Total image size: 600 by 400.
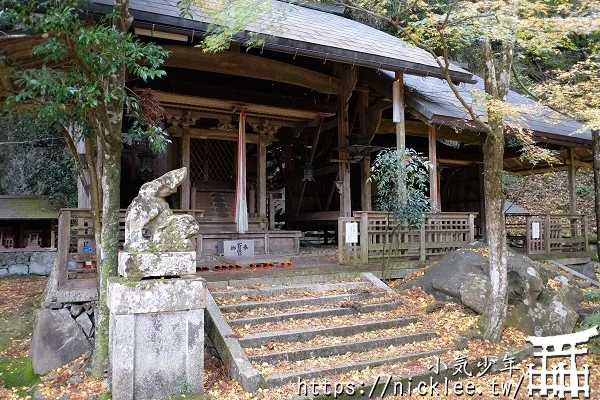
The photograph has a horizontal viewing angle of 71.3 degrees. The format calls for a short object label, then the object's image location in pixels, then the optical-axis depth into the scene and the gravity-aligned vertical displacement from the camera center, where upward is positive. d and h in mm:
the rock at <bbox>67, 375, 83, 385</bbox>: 5058 -1988
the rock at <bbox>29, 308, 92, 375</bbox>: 5684 -1734
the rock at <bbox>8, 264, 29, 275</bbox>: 11883 -1470
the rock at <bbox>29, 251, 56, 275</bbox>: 12086 -1313
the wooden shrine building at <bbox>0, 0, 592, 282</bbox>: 8453 +2552
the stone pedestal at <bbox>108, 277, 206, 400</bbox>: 4258 -1272
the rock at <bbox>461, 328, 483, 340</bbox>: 6039 -1782
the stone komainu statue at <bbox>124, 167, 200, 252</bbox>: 4535 -74
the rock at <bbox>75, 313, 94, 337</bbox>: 6035 -1542
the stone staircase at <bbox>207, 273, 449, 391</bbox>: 4832 -1564
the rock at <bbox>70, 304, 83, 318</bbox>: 6171 -1377
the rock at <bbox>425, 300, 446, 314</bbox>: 6831 -1544
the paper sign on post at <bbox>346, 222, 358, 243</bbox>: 8211 -365
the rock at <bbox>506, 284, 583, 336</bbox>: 6590 -1706
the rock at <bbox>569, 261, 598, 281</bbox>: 11227 -1591
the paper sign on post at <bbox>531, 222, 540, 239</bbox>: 10930 -492
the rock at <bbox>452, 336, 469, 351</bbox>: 5801 -1822
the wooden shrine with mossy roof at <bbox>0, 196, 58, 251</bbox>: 11721 -159
